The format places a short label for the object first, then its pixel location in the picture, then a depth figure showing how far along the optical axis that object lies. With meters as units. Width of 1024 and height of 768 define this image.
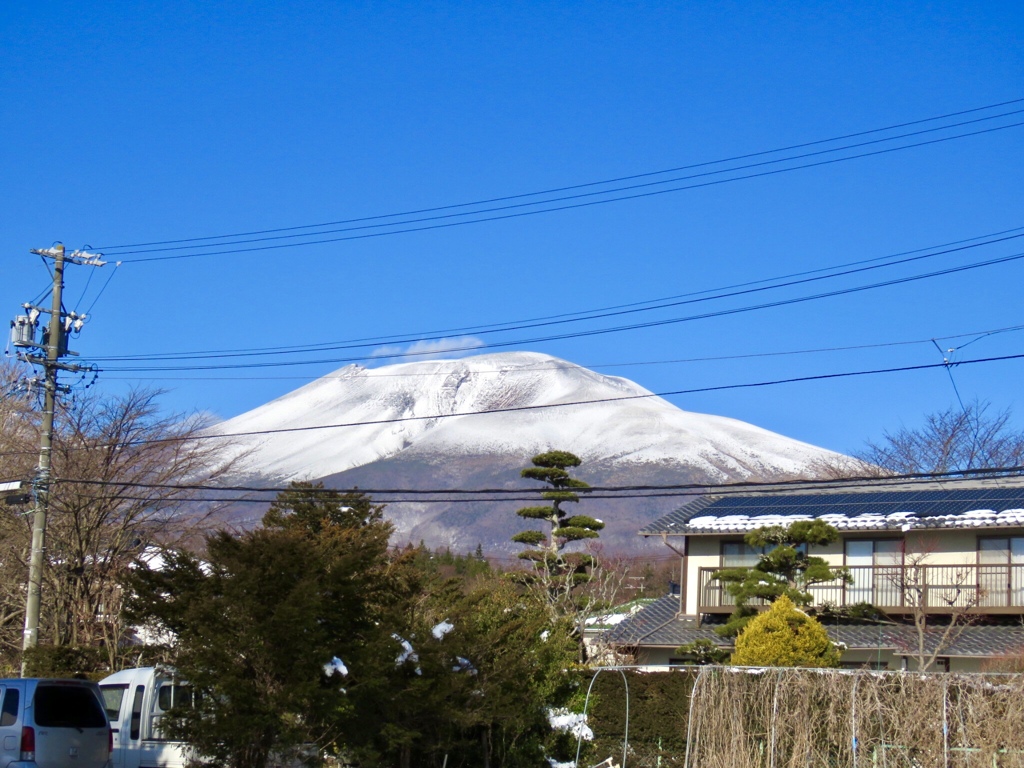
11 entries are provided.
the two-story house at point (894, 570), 28.14
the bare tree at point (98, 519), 28.34
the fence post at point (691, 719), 16.09
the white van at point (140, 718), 15.77
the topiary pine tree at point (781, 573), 26.08
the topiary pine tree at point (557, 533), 35.90
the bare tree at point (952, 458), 53.22
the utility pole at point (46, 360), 23.25
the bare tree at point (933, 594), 27.14
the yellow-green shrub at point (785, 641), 23.48
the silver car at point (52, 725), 14.23
